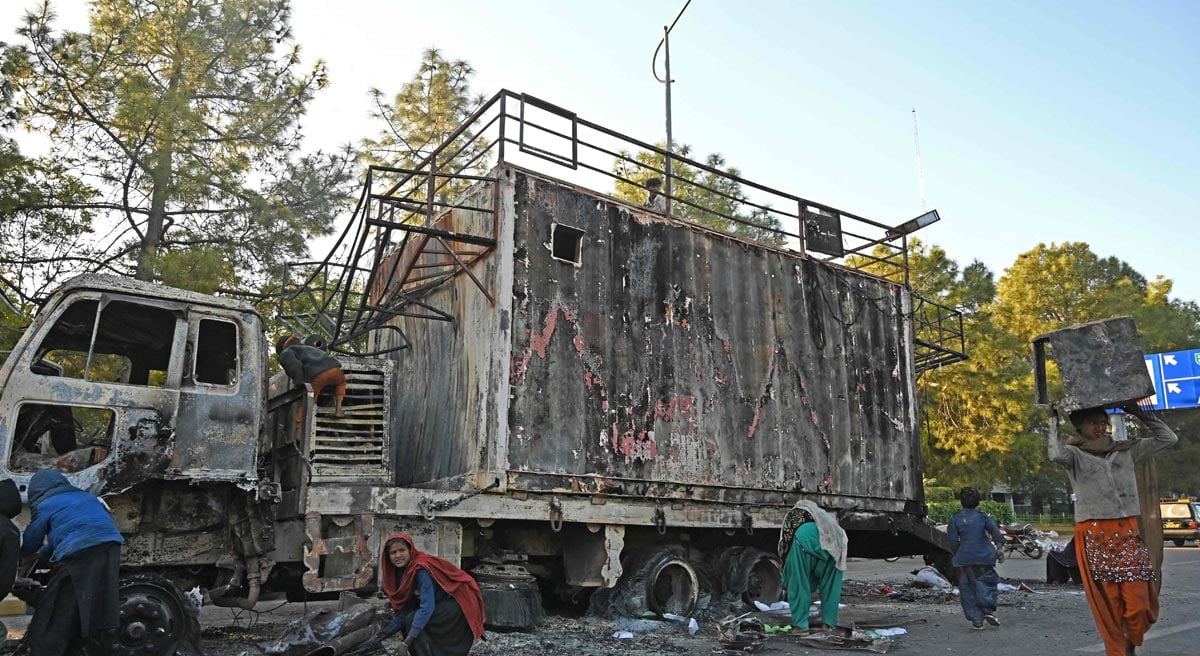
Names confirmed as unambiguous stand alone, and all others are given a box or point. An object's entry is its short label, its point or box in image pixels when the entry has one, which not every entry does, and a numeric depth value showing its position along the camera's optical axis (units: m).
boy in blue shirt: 8.96
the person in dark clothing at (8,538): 5.10
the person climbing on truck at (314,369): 7.61
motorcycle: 20.38
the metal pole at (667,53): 19.69
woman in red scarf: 5.68
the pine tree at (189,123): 11.55
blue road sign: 22.30
